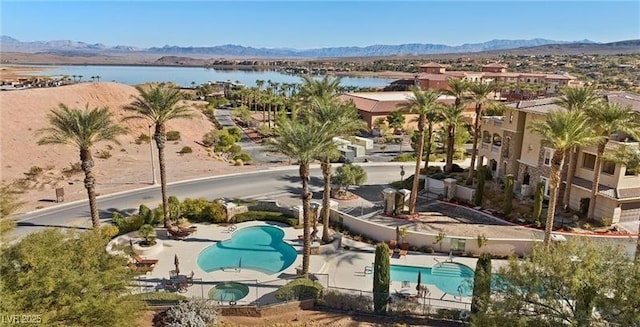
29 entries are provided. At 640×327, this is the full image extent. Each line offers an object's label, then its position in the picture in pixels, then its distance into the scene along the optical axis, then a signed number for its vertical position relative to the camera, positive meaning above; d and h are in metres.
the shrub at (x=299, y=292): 20.42 -10.25
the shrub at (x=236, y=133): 64.34 -9.26
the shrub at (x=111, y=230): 27.03 -10.10
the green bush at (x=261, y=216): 31.61 -10.45
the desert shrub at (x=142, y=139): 58.75 -9.45
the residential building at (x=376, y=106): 71.94 -5.30
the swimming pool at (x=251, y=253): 25.38 -11.15
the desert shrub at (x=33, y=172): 41.19 -10.05
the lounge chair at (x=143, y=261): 24.26 -10.68
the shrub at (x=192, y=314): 17.86 -10.17
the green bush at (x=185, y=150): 55.00 -10.02
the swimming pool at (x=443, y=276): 22.80 -10.94
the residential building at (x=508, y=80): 94.84 -0.54
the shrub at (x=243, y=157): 52.06 -10.25
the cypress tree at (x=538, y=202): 28.53 -8.15
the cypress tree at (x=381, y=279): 19.61 -9.21
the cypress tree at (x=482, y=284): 14.50 -7.89
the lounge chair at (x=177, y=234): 28.59 -10.73
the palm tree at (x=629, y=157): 21.47 -3.88
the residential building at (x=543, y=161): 28.72 -6.29
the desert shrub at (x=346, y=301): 19.98 -10.47
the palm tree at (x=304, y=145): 22.17 -3.67
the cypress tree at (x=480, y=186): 32.22 -8.12
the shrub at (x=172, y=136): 60.84 -9.14
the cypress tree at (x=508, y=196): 30.29 -8.28
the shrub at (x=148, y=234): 25.88 -9.81
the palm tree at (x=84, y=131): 23.97 -3.50
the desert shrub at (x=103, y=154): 49.16 -9.69
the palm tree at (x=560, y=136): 22.12 -2.88
